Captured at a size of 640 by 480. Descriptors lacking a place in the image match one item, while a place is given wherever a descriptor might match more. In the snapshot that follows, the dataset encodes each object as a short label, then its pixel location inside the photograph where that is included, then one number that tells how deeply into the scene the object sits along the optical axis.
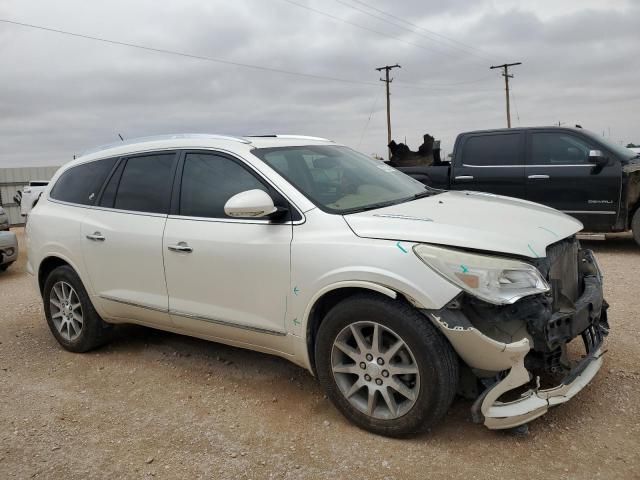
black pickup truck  8.09
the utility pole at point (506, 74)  40.25
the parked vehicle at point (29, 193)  15.68
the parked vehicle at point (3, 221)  9.04
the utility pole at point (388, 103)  38.25
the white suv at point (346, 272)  2.87
